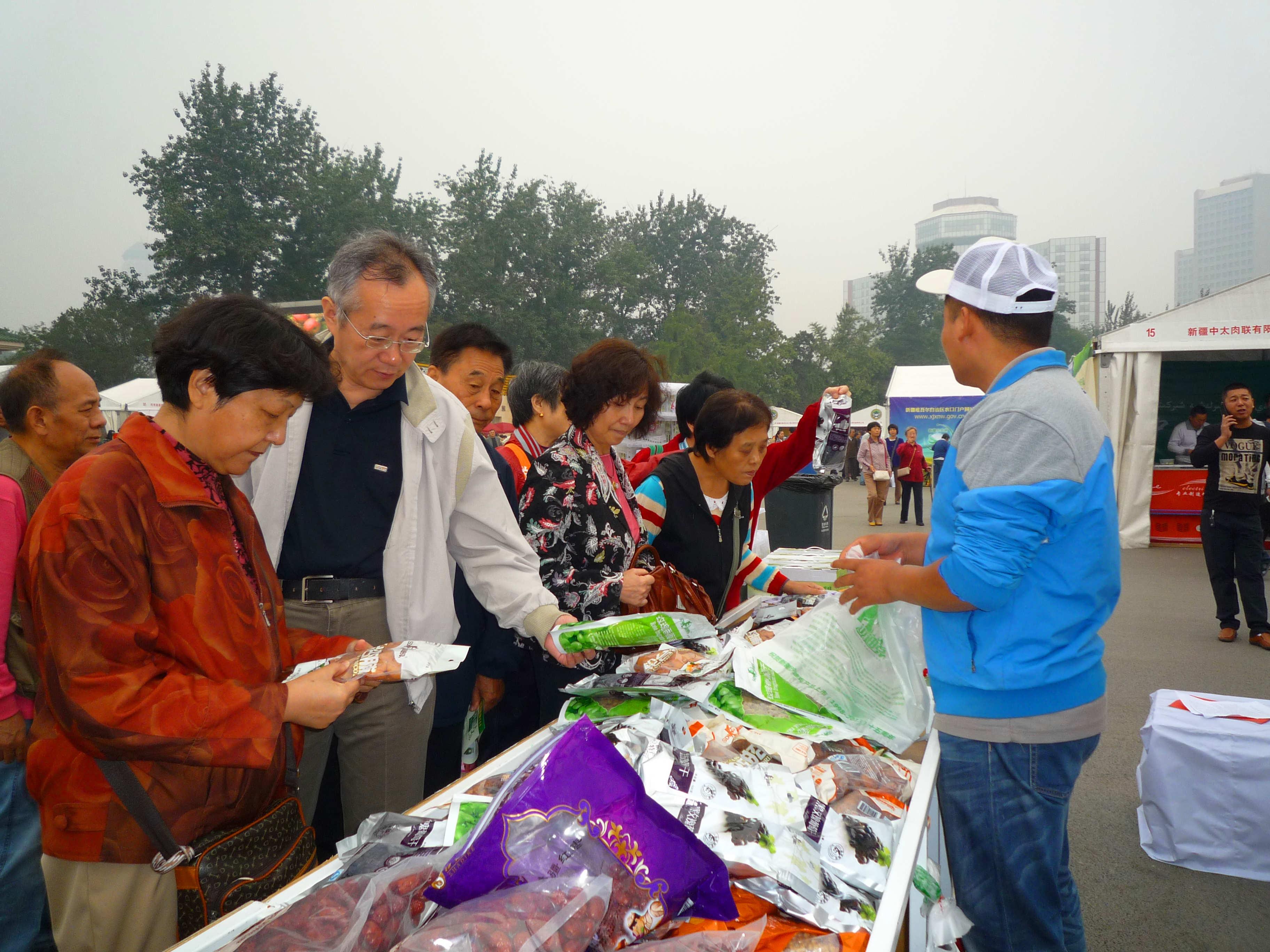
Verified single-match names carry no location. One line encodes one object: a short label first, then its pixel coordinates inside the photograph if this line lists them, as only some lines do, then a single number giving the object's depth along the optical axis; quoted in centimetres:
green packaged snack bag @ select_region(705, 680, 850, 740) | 171
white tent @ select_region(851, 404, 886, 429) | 2136
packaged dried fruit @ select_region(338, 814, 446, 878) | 115
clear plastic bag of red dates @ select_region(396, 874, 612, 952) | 87
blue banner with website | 2056
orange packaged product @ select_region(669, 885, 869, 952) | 113
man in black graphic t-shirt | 563
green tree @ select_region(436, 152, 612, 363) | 3834
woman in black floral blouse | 241
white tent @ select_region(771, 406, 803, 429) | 2515
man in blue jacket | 153
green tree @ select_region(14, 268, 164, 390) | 3256
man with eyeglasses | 186
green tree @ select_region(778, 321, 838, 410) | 5062
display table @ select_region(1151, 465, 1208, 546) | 1043
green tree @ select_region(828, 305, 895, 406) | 4944
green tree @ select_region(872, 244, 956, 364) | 6231
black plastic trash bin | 644
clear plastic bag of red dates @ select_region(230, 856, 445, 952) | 93
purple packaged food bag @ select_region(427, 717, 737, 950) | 98
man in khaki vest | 203
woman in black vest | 274
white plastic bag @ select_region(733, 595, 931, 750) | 182
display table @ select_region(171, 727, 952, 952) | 106
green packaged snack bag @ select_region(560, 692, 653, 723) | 178
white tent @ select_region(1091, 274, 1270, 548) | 977
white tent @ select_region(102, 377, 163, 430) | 1998
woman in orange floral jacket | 114
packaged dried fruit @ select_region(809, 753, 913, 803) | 149
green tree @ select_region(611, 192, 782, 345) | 4797
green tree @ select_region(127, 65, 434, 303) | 3275
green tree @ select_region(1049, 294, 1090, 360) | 6619
